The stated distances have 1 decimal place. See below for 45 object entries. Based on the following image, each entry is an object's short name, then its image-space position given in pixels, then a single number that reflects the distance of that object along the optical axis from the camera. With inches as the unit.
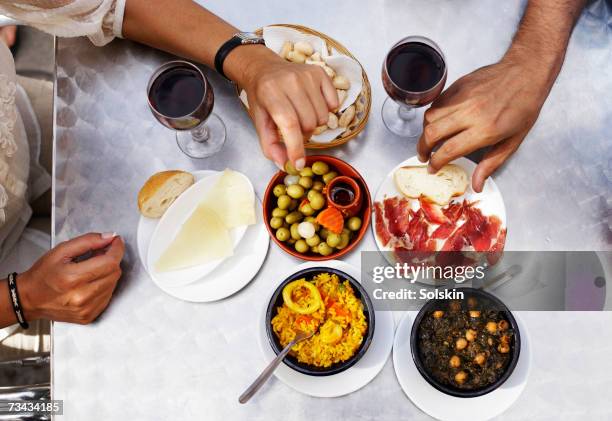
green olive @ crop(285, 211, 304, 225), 47.1
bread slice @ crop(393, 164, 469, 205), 48.1
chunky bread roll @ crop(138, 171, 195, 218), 49.1
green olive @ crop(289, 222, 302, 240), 46.9
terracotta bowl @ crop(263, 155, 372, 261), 46.9
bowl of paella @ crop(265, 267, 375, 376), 44.4
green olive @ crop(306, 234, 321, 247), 46.5
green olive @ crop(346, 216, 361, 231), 46.9
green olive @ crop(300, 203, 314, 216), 47.4
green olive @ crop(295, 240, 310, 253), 46.8
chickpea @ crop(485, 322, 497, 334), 44.8
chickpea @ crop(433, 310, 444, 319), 45.4
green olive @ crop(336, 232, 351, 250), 46.6
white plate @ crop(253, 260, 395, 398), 46.9
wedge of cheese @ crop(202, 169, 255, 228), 48.7
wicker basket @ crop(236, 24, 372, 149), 48.3
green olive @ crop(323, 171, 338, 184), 47.9
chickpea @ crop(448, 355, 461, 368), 44.1
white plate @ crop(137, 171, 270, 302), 48.8
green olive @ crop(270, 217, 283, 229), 47.0
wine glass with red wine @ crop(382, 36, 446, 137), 45.3
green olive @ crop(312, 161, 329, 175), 47.5
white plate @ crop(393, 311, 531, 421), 46.4
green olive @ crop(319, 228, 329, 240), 47.1
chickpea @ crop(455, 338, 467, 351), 44.5
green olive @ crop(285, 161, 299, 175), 45.5
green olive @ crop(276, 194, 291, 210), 47.3
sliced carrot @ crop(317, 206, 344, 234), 45.8
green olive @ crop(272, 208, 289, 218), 47.4
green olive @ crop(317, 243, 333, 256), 46.6
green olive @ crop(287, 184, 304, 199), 47.3
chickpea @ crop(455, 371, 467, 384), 43.7
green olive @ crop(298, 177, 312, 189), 47.4
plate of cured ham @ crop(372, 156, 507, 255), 47.8
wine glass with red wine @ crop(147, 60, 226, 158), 45.8
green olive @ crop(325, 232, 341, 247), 46.0
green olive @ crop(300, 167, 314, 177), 47.6
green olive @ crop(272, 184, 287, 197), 48.0
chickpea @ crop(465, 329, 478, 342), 44.9
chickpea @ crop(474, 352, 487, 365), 44.0
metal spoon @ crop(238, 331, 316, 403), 43.2
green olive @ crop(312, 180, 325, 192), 47.9
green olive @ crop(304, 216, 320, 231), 47.0
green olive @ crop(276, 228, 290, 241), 46.8
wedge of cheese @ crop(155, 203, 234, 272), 48.1
